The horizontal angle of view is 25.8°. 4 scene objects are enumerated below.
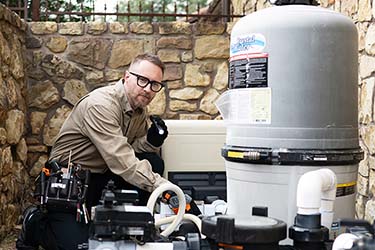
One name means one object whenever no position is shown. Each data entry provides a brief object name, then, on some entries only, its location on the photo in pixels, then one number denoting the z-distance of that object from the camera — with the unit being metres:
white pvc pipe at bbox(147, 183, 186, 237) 3.21
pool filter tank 3.08
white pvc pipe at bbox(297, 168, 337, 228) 2.81
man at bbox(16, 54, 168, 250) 4.51
